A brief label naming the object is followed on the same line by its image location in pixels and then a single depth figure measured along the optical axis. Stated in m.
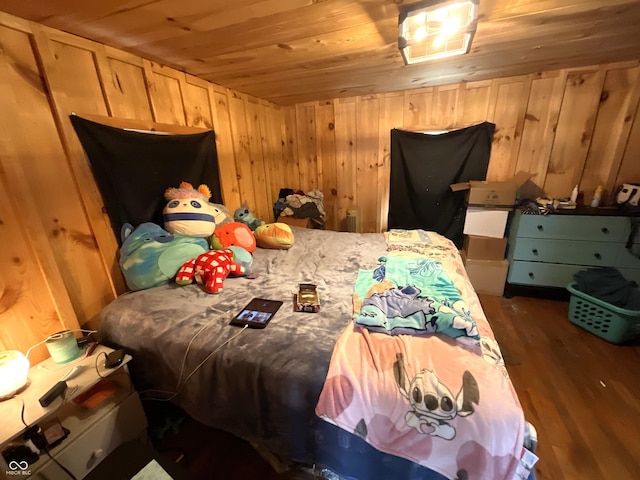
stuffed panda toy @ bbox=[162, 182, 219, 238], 1.73
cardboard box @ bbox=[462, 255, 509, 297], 2.57
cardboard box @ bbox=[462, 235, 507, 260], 2.57
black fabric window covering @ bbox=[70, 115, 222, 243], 1.48
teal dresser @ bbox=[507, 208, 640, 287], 2.18
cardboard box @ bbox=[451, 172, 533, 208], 2.44
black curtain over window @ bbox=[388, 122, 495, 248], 2.76
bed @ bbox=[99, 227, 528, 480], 0.79
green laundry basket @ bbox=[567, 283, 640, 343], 1.81
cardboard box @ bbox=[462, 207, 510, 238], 2.50
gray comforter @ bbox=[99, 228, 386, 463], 0.98
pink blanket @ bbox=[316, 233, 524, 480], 0.76
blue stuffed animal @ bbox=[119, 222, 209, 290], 1.50
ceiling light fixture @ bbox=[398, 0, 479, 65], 1.08
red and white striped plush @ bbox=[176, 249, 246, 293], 1.49
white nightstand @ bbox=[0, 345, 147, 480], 0.93
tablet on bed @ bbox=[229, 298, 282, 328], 1.19
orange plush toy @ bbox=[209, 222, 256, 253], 1.86
